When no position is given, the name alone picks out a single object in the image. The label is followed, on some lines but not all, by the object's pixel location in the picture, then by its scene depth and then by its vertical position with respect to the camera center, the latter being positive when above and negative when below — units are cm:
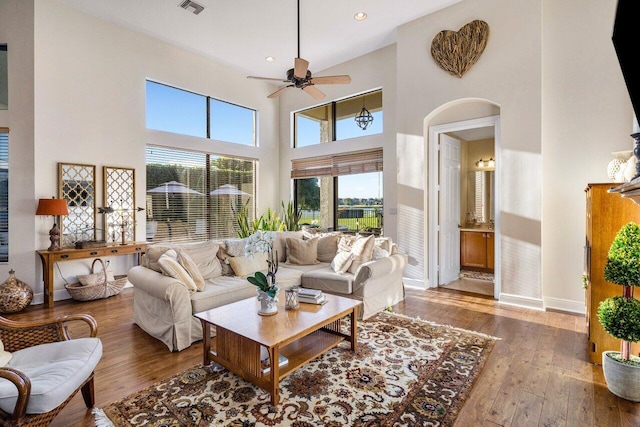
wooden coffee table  212 -89
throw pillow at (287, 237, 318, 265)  455 -56
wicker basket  430 -104
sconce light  650 +103
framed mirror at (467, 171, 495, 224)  667 +37
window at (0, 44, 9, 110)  432 +188
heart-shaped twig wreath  430 +236
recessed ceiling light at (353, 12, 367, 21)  466 +294
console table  413 -57
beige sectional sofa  298 -75
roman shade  586 +99
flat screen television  105 +59
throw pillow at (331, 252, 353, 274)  398 -63
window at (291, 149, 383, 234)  595 +46
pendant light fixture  595 +180
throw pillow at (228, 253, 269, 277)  391 -65
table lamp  408 +6
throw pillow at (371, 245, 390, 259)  413 -53
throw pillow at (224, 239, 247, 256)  404 -43
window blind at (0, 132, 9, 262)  430 +32
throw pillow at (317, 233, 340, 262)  471 -51
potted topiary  209 -71
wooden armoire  257 -26
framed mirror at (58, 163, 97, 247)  449 +21
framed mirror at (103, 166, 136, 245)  484 +16
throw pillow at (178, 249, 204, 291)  330 -59
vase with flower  253 -55
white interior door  516 +4
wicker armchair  148 -85
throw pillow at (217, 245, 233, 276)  399 -61
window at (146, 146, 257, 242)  551 +39
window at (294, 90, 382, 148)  592 +193
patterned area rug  195 -126
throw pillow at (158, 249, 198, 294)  308 -57
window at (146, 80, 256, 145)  551 +191
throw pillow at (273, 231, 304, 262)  476 -44
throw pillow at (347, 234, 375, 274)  398 -50
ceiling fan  336 +153
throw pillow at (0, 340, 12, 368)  181 -84
